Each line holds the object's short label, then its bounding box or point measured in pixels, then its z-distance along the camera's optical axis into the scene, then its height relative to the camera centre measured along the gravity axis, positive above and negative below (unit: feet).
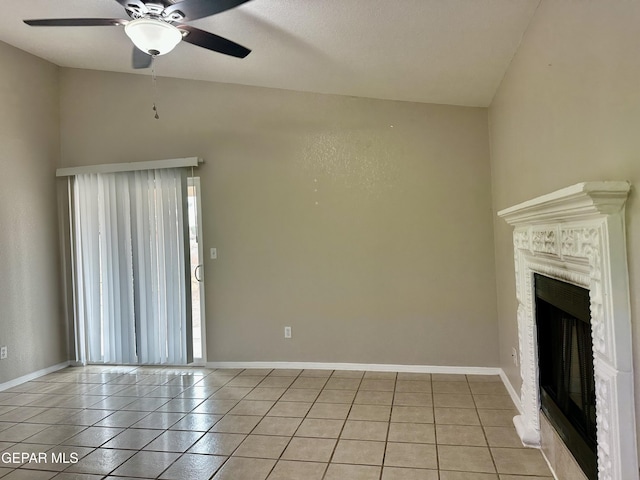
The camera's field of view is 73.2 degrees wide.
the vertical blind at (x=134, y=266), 13.93 -0.37
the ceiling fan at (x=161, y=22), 6.84 +3.93
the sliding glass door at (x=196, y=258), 14.10 -0.22
